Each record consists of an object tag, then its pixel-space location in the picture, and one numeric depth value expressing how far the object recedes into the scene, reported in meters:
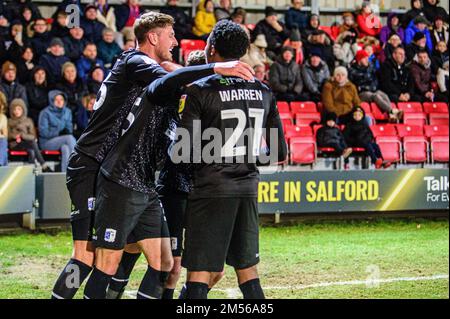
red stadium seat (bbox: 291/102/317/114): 14.66
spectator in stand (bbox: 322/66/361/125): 14.42
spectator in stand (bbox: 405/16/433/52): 17.05
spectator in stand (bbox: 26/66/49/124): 12.77
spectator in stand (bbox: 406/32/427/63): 16.68
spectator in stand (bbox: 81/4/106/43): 14.07
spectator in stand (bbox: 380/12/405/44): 17.11
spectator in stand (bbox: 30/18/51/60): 13.59
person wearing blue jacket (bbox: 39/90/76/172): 12.24
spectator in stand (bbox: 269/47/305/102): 14.60
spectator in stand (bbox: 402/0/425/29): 17.33
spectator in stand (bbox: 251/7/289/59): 15.65
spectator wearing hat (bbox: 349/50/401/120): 15.48
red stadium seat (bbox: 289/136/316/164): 13.56
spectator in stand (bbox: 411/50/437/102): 16.16
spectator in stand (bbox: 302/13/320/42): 16.12
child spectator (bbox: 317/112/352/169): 13.81
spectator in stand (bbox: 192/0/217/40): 15.30
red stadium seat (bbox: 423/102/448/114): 15.88
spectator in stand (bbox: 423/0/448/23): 17.95
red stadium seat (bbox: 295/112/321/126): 14.38
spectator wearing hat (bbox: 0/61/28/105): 12.51
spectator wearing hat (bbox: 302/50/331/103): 14.98
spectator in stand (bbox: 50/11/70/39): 13.80
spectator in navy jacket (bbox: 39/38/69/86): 13.19
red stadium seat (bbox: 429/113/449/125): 15.62
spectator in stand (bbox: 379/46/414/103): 15.92
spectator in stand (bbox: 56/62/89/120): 12.89
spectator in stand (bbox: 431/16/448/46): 17.39
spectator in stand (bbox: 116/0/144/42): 14.85
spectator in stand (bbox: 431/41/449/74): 16.77
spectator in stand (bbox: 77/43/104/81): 13.42
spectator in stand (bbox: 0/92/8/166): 11.44
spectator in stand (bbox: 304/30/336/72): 15.80
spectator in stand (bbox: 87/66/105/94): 13.02
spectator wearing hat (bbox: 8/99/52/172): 12.02
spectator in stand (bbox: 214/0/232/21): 15.47
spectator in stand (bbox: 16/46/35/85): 13.12
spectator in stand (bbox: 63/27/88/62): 13.59
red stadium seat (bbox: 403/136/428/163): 14.65
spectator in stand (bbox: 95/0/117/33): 14.45
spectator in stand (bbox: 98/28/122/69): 13.90
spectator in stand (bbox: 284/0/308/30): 16.39
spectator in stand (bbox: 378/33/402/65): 16.19
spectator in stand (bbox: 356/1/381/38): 17.02
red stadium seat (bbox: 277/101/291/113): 14.50
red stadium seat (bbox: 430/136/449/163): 14.80
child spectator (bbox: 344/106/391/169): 13.95
